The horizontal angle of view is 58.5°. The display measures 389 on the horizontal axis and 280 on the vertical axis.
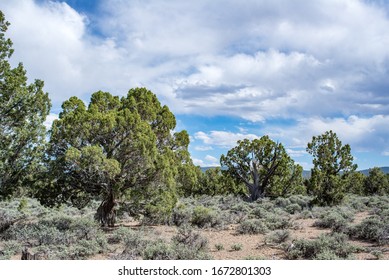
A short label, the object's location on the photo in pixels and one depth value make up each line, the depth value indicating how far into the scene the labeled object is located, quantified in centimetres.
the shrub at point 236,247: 1164
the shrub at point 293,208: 2219
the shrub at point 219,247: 1172
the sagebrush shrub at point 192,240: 1111
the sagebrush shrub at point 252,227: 1477
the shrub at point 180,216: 1750
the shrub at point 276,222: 1552
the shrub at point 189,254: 926
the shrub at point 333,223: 1459
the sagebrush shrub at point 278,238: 1238
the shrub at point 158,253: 948
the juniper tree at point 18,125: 1259
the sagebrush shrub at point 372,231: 1213
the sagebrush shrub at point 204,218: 1673
